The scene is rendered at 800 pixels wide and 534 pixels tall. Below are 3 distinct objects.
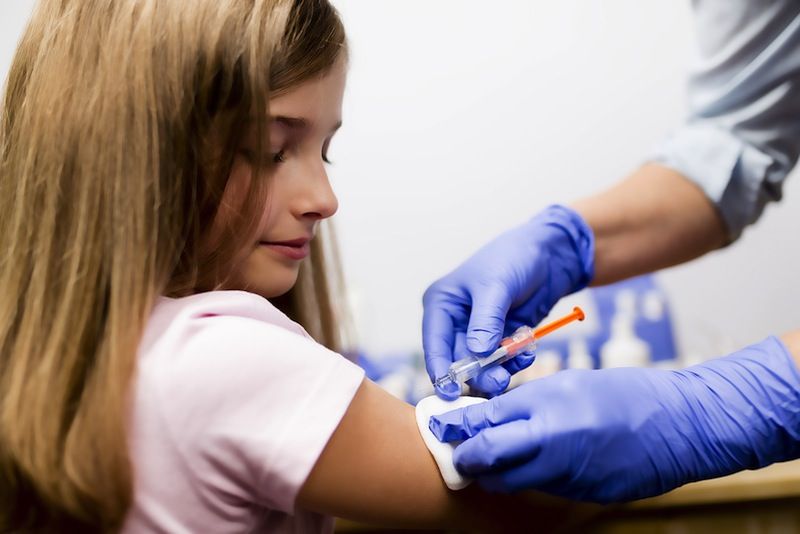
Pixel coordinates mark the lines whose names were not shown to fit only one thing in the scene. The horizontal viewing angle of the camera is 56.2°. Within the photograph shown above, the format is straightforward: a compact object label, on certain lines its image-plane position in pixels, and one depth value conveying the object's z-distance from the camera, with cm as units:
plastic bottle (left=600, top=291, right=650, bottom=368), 179
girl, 66
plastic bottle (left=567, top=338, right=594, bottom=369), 185
